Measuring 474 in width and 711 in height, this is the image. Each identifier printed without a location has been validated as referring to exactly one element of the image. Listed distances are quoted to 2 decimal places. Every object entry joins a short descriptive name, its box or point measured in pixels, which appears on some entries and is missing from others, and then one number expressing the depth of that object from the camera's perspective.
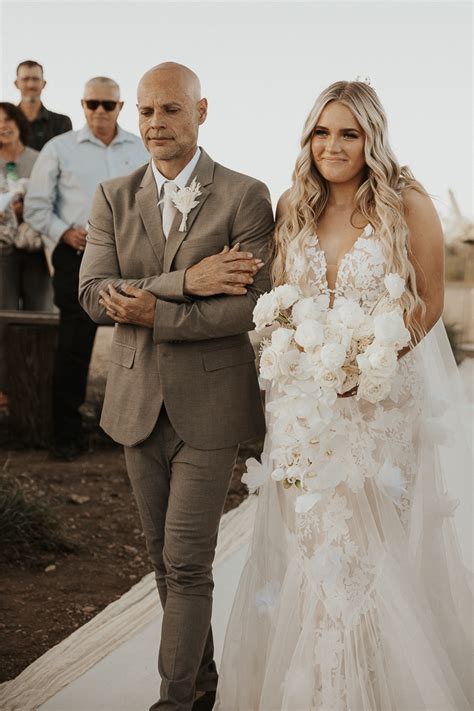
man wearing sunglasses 6.66
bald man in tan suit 2.83
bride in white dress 2.80
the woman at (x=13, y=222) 7.00
